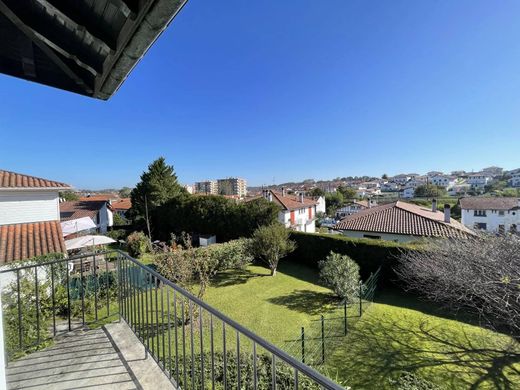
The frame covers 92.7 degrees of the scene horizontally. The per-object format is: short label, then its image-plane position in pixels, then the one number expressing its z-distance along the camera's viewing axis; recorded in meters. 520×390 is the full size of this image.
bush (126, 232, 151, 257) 17.89
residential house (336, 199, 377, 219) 46.68
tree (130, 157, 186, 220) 27.45
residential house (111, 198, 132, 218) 40.63
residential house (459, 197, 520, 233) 29.47
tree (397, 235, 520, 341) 5.43
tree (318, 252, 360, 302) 9.16
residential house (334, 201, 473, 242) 14.04
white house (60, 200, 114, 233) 32.97
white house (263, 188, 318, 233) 26.58
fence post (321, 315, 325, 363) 5.94
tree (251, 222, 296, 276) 12.69
